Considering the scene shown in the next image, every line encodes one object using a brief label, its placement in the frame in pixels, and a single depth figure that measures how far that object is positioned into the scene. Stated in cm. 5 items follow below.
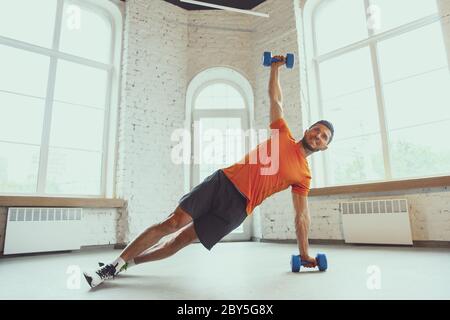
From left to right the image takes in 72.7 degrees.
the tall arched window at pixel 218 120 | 500
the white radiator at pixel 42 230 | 333
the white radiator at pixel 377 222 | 340
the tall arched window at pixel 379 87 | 373
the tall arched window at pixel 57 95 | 385
